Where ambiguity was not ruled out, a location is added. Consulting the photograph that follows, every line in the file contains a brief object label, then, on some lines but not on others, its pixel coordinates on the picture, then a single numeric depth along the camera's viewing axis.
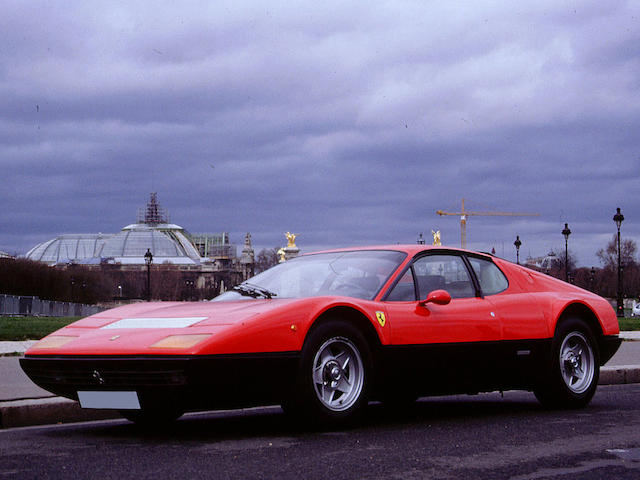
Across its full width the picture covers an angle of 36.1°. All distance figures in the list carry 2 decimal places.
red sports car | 5.90
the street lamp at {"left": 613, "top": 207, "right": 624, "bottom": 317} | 44.34
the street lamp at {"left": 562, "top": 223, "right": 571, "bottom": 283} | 56.30
